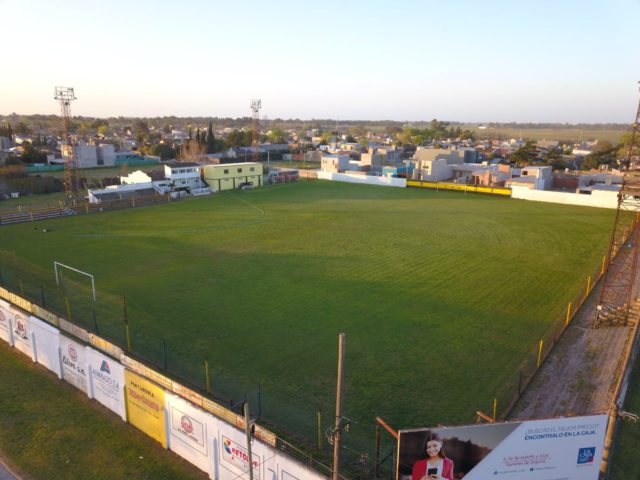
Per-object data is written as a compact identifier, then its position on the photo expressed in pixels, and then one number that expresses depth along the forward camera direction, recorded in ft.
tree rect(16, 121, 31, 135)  459.73
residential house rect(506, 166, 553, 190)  185.06
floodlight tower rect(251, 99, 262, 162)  252.83
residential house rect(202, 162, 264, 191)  191.21
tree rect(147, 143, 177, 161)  308.81
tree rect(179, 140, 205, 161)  285.04
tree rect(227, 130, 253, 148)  362.37
